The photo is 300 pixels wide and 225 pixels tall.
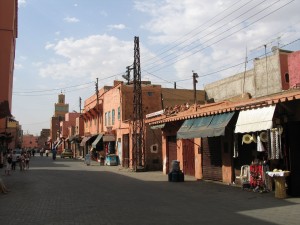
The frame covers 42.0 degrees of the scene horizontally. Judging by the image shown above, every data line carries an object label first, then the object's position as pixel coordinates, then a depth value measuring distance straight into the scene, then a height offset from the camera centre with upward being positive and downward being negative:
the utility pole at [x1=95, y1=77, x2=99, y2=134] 50.91 +7.94
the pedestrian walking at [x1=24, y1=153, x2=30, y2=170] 33.37 +0.02
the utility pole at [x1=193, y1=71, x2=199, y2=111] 44.37 +9.15
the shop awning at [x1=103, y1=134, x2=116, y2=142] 41.95 +2.42
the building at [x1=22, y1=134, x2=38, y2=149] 154.62 +8.10
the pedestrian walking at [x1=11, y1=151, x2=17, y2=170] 31.98 -0.04
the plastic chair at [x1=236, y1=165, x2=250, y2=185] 16.92 -0.73
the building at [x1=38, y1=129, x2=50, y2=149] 141.75 +8.46
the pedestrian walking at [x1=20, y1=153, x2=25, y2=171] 31.60 -0.13
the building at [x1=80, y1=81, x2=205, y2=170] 32.69 +4.62
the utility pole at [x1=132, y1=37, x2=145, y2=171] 31.52 +3.27
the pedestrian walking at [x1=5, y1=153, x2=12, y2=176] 26.70 -0.30
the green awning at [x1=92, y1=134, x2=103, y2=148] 45.91 +2.26
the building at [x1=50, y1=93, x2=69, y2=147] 119.62 +14.37
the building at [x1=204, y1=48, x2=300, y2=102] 29.09 +7.23
